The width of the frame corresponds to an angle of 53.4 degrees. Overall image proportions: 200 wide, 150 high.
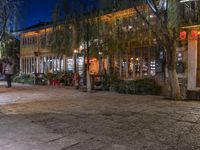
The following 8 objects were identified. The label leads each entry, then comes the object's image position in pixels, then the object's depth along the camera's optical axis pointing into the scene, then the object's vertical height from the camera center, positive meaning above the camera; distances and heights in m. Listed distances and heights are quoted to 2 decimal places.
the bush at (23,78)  16.80 -0.48
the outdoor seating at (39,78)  16.24 -0.41
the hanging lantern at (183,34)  9.54 +1.83
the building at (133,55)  9.75 +1.18
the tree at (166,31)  8.39 +1.83
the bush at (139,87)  10.35 -0.76
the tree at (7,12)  11.81 +3.70
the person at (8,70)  13.67 +0.22
